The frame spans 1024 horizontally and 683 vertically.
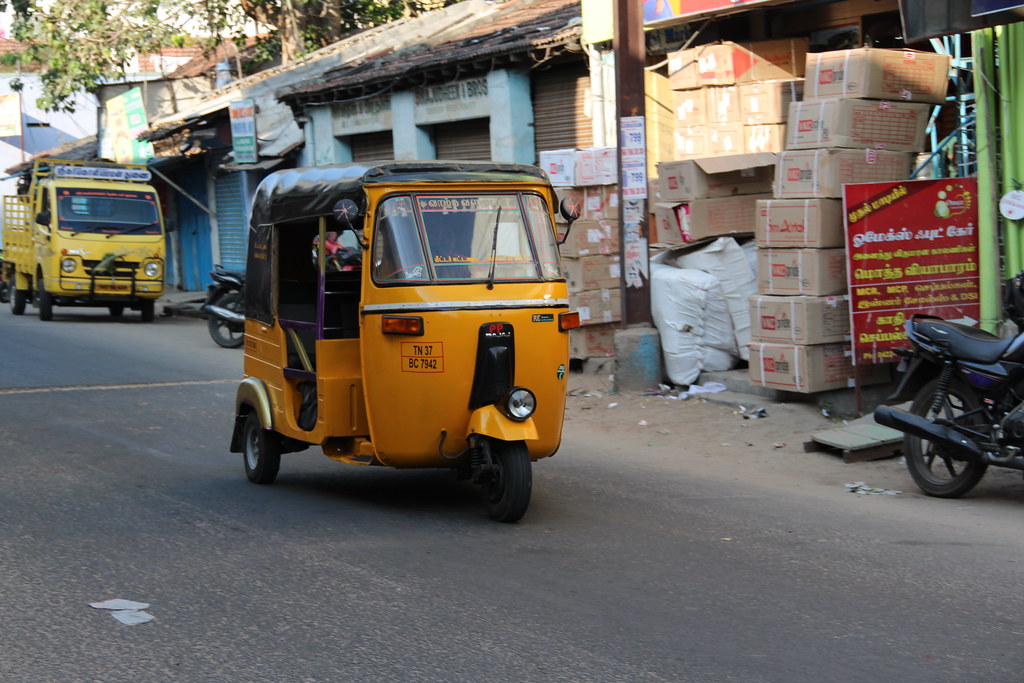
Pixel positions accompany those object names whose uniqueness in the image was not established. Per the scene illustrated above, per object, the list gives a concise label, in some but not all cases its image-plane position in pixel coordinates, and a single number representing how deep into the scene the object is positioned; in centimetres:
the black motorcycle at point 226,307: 1639
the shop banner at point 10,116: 4225
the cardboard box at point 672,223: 1198
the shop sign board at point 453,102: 1789
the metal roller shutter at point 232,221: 2589
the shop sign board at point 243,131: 2317
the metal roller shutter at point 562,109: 1630
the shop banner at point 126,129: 2838
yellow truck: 1981
